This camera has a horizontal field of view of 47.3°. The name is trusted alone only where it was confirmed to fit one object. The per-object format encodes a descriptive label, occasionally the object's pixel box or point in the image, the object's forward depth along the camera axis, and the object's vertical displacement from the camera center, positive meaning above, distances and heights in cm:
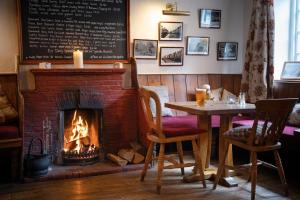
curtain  422 +19
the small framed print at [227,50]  479 +21
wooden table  284 -49
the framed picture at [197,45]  460 +27
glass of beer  314 -29
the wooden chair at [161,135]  292 -61
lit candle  382 +7
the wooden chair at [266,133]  257 -54
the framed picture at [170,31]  443 +45
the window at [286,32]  444 +44
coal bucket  331 -97
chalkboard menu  381 +41
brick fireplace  370 -42
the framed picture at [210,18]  463 +65
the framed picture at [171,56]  448 +12
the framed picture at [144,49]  432 +21
